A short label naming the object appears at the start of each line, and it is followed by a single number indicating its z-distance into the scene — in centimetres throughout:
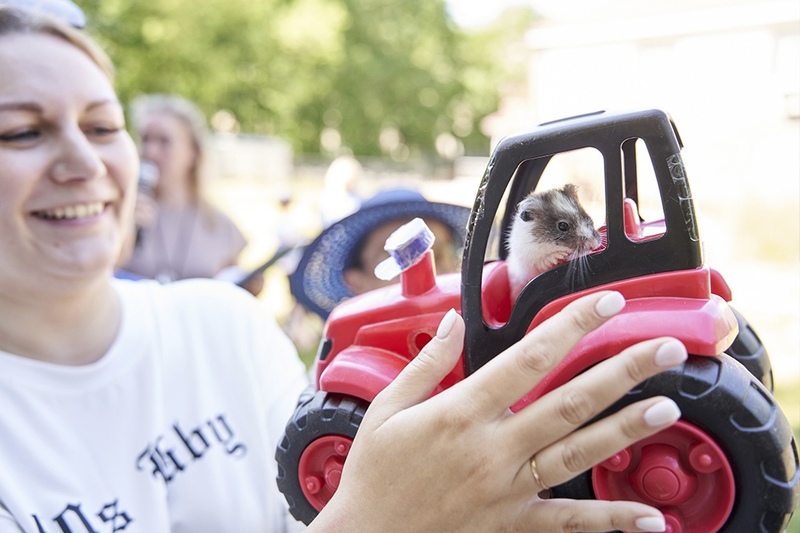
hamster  63
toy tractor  57
